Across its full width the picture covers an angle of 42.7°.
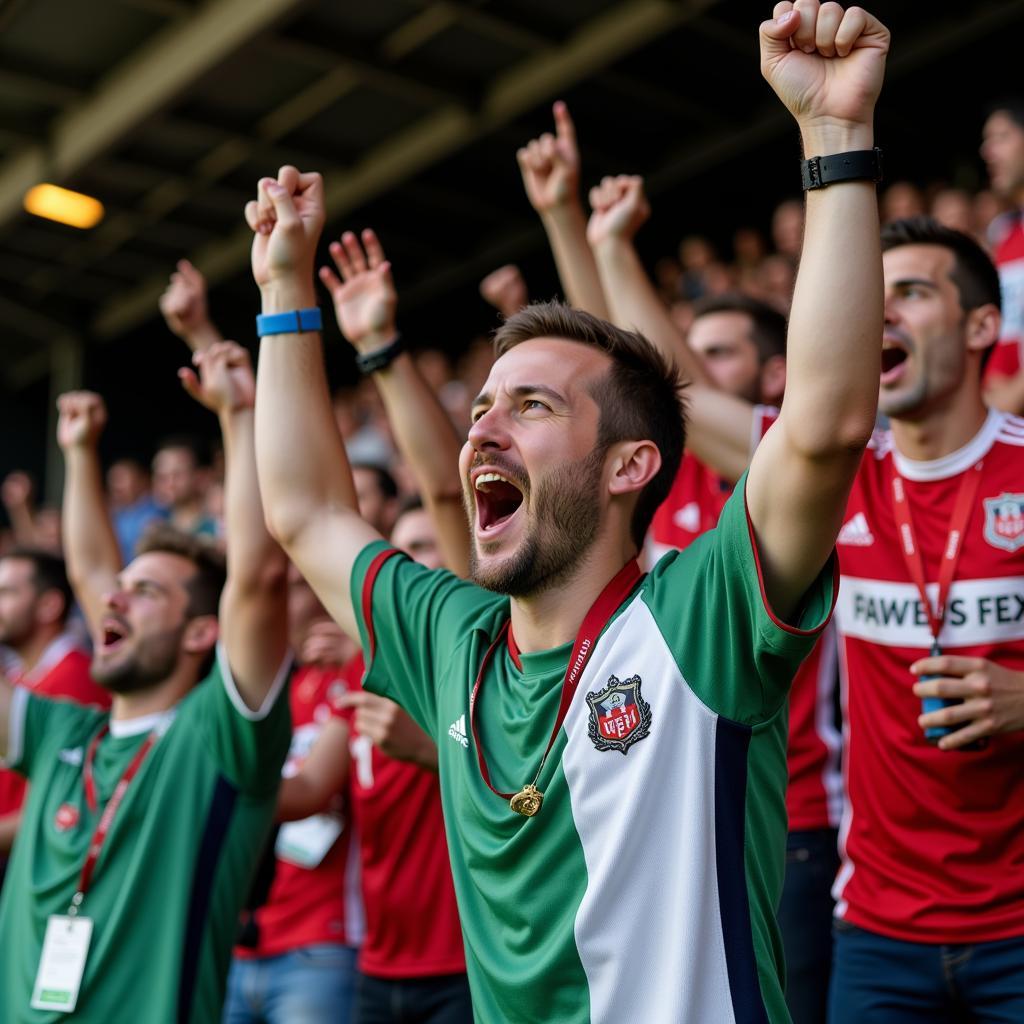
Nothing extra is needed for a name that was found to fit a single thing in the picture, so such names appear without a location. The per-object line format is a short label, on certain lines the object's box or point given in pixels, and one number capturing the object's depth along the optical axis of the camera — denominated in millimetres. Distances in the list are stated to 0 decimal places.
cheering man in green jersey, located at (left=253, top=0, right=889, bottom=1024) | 1953
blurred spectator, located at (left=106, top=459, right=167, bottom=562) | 10617
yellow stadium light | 11016
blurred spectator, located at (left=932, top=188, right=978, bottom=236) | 6531
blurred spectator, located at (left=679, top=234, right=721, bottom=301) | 9217
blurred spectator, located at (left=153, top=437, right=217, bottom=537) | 9156
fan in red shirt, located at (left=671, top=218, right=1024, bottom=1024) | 2707
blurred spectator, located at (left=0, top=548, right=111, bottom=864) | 5629
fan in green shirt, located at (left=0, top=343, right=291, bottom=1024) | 3334
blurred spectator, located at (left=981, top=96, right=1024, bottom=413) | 4930
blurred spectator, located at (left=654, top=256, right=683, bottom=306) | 10480
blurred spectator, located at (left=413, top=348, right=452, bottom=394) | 10648
